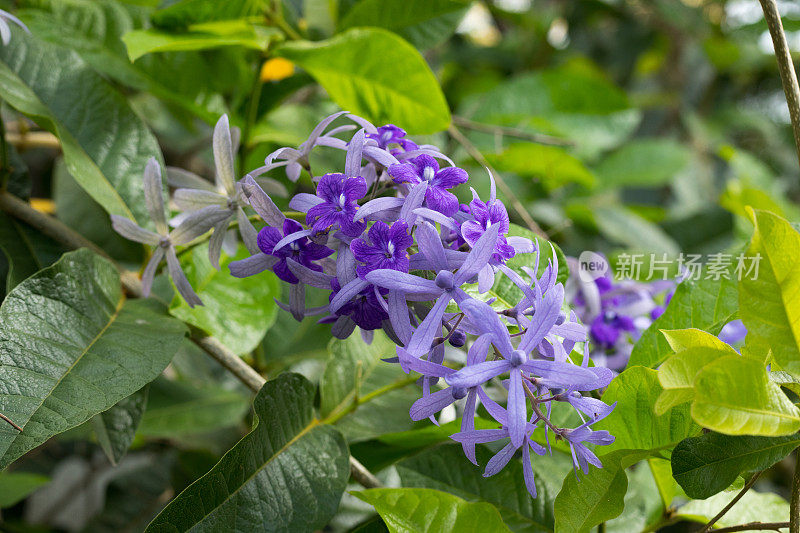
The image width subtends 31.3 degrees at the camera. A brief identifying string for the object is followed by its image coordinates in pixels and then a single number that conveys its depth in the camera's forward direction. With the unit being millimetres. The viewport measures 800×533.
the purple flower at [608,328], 487
